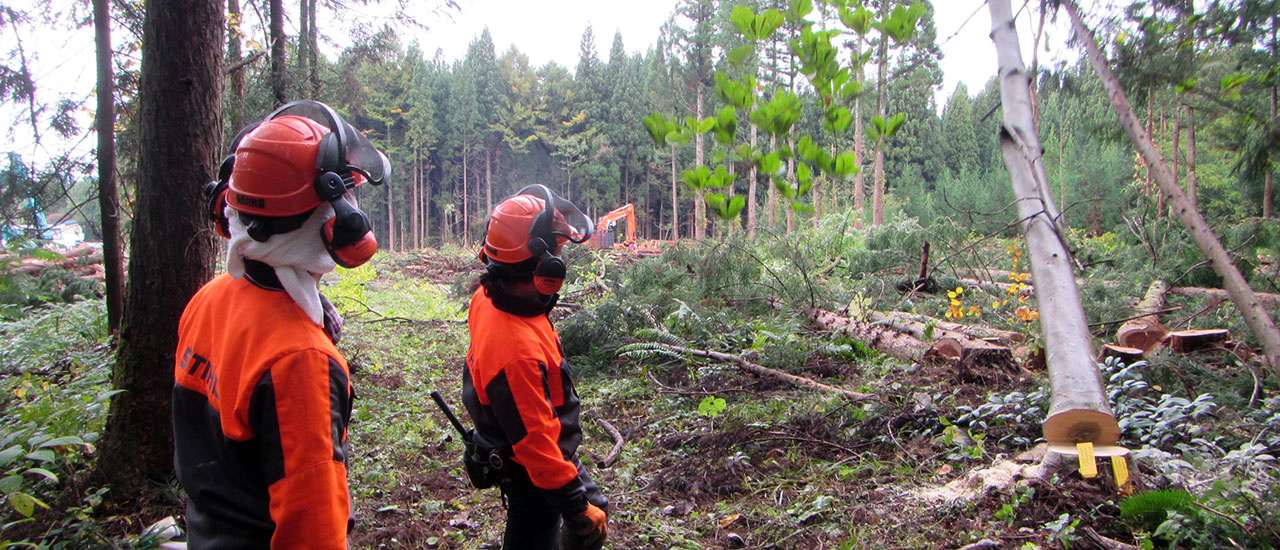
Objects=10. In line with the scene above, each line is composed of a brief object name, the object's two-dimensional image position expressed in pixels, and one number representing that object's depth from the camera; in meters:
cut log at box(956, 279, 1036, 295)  8.15
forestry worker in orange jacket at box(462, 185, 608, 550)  2.38
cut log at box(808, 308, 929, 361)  6.40
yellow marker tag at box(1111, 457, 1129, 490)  3.02
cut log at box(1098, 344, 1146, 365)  5.14
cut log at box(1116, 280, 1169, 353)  6.04
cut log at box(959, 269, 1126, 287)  8.32
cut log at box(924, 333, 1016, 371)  5.61
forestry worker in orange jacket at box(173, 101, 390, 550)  1.46
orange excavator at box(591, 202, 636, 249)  23.55
